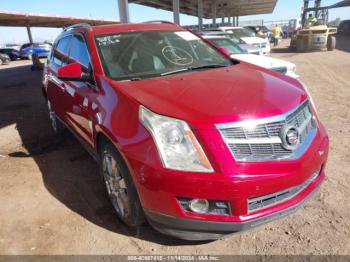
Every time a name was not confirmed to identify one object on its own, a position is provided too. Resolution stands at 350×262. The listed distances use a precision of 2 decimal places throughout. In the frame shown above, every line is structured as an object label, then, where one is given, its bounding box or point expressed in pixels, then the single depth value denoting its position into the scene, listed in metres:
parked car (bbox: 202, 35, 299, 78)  6.23
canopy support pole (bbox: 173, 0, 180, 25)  18.95
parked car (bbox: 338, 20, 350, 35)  40.04
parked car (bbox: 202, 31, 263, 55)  9.89
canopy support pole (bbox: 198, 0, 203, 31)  24.54
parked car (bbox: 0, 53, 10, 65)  28.78
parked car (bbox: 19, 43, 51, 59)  30.73
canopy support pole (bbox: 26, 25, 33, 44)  36.67
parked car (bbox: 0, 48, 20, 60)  33.43
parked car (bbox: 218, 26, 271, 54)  12.19
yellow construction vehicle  20.00
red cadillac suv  2.27
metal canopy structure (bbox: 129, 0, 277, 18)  24.36
